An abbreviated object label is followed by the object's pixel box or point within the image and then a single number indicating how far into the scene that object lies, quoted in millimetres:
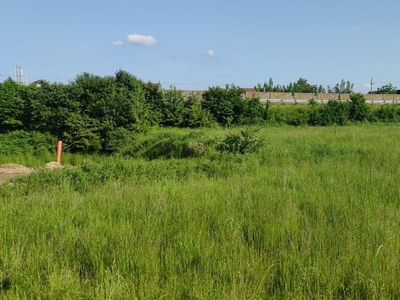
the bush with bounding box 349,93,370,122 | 28141
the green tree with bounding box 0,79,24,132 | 19641
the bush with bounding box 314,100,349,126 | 26750
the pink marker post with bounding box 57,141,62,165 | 16717
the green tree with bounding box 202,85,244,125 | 24609
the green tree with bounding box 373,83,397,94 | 61125
